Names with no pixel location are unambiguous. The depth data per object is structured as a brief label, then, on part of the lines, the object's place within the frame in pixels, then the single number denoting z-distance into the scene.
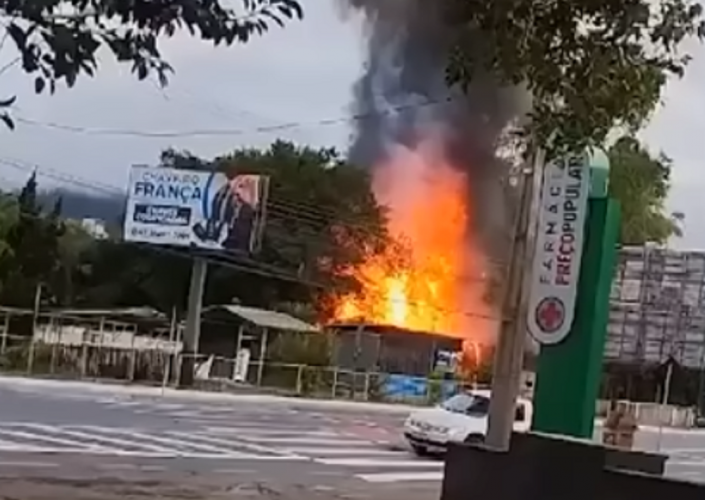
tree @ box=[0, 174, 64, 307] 43.41
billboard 48.50
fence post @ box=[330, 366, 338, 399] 44.18
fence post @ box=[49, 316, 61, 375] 40.53
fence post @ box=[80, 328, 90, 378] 40.59
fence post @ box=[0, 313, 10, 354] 40.25
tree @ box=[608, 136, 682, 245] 23.70
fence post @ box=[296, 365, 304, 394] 43.59
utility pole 15.16
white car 23.23
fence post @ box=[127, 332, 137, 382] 40.58
